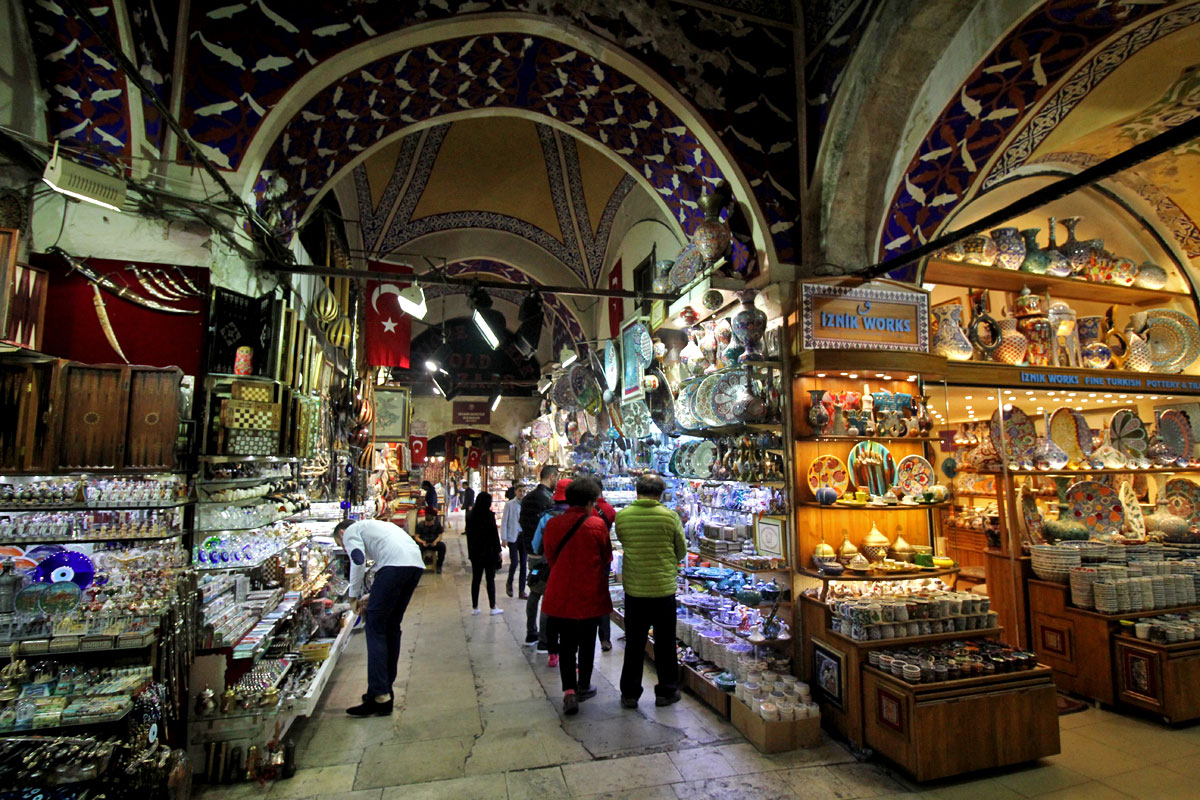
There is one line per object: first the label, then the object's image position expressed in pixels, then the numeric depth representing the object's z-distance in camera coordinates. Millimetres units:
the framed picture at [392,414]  8602
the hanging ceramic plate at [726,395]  4191
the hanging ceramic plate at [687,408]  4671
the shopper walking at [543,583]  4629
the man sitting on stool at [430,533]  9391
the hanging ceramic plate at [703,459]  4785
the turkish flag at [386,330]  6824
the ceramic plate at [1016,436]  4629
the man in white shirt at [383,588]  3729
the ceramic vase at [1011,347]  4711
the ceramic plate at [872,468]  3910
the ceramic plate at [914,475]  3893
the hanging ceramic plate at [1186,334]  5266
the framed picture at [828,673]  3377
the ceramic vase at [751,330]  4145
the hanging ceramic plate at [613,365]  6578
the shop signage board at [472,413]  15195
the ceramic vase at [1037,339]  4832
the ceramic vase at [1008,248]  4855
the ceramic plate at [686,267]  4676
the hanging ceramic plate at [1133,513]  4719
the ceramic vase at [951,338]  4438
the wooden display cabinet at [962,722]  2865
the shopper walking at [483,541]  6078
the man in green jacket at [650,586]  3799
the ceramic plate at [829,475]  3898
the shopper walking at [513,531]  6910
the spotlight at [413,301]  4805
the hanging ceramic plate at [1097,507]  4684
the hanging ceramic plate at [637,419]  5999
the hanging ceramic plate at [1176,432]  5020
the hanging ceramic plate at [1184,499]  4977
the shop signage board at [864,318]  3889
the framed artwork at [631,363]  5816
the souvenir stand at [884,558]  3023
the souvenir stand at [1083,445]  3918
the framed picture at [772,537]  3926
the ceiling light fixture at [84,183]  2408
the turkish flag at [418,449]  12805
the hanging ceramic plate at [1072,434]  4742
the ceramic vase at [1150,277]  5421
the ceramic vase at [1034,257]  5000
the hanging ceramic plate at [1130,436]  4918
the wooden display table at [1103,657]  3566
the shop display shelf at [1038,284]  4734
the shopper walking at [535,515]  5203
